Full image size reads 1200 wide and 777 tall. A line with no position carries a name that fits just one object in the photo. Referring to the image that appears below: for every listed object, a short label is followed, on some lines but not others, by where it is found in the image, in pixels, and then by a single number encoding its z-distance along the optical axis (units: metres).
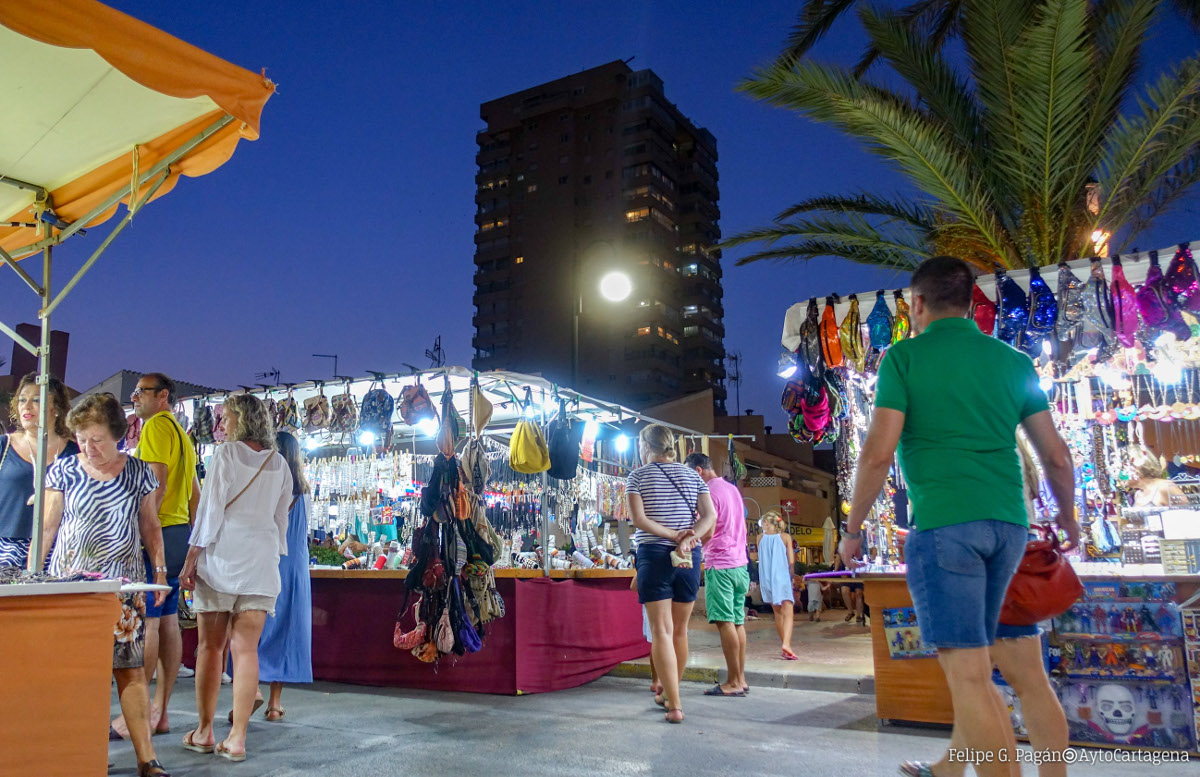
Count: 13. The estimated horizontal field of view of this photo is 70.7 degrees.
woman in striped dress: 4.21
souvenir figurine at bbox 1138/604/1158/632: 4.81
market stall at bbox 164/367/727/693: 6.71
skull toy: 4.74
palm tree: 8.09
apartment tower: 71.88
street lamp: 11.73
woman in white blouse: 4.71
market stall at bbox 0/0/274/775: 3.02
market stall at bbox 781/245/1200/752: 4.77
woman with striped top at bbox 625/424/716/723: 5.74
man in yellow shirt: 5.29
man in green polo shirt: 2.79
